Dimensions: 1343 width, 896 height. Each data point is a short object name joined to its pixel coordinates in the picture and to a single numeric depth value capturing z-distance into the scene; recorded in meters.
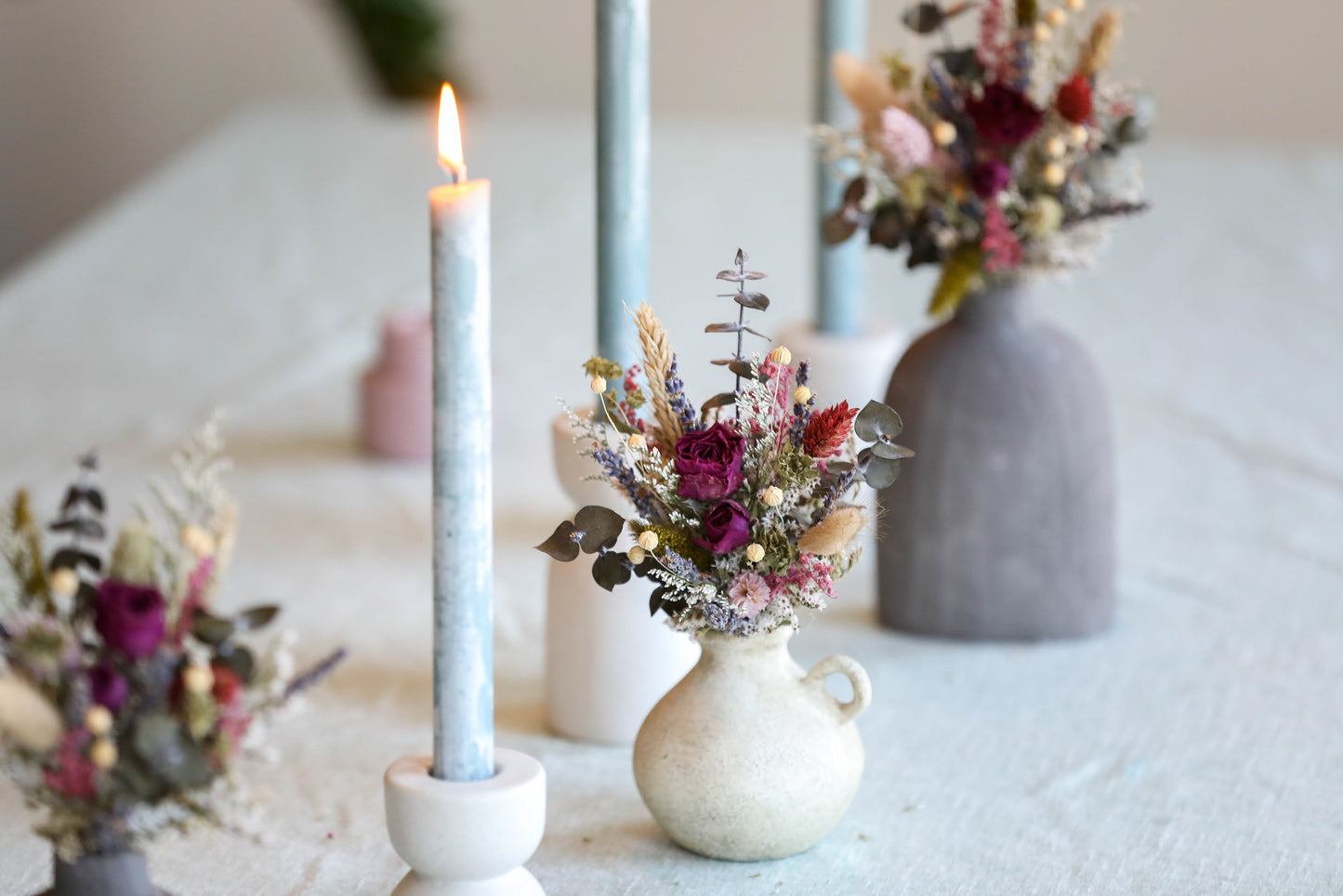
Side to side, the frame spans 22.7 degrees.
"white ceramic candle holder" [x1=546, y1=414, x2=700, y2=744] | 1.52
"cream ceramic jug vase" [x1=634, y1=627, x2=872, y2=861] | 1.38
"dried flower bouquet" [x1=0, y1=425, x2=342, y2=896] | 1.22
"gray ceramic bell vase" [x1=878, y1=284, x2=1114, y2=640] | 1.64
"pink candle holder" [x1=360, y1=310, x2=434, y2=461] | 1.96
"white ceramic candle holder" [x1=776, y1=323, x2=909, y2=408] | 1.77
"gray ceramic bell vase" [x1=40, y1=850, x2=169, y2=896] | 1.25
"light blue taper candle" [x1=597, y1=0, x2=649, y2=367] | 1.49
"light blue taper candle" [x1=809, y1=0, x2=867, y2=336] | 1.79
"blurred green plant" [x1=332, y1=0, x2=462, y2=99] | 3.76
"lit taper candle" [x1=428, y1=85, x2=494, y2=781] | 1.27
